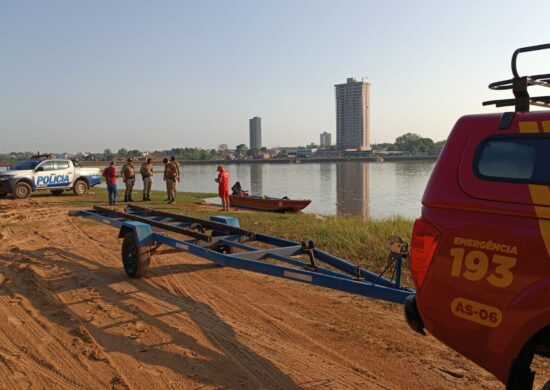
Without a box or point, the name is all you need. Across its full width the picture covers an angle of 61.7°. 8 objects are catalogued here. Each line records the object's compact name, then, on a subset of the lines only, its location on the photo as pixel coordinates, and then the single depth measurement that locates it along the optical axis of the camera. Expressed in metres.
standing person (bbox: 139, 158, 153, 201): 19.78
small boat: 21.12
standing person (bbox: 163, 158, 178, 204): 18.91
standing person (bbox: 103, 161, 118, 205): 17.50
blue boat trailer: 4.17
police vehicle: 20.23
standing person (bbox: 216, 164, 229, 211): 17.15
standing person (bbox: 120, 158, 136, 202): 19.06
